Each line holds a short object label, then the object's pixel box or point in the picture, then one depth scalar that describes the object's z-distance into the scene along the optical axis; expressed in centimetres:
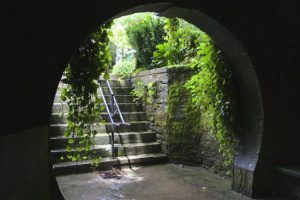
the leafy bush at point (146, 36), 732
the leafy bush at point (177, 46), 601
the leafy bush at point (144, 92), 627
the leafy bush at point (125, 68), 747
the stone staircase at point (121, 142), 501
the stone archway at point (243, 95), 337
